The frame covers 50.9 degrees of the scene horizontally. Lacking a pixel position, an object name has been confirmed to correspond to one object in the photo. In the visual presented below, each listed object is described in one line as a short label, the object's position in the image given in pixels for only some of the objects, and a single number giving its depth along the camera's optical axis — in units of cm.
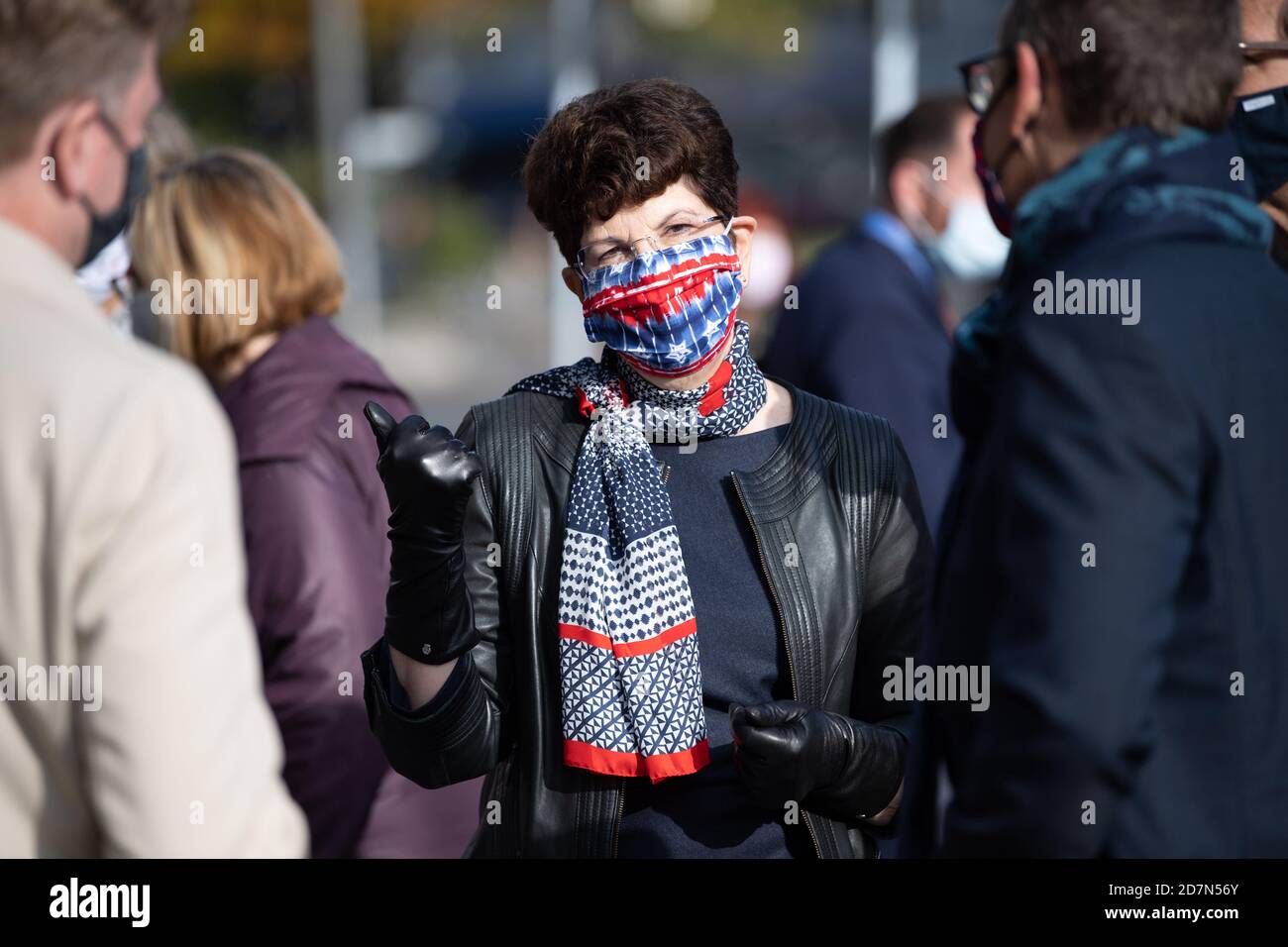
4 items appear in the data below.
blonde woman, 300
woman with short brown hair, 232
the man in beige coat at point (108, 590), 154
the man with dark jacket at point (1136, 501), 168
